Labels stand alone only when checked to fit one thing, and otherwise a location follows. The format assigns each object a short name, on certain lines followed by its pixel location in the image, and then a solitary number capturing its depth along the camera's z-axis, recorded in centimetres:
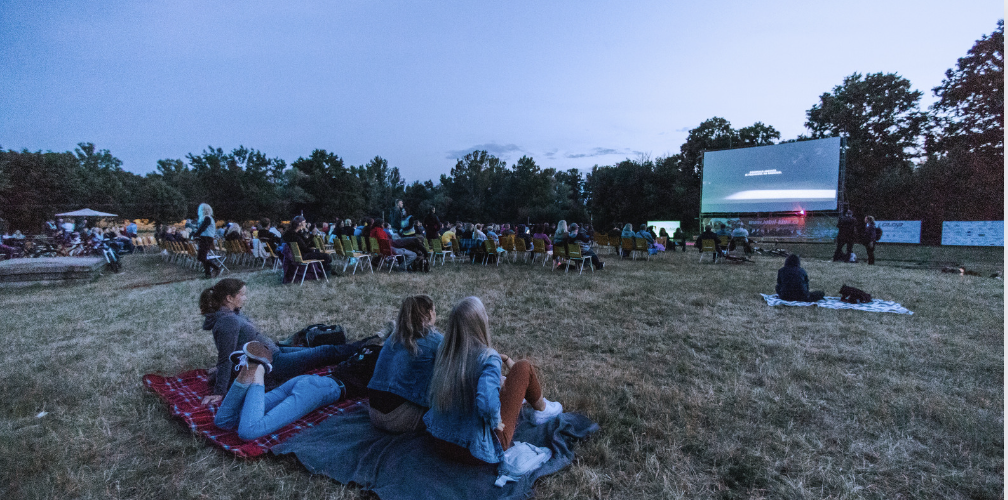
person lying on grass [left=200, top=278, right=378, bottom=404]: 282
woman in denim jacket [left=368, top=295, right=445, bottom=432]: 228
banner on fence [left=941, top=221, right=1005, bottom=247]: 1683
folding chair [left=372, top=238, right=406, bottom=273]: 938
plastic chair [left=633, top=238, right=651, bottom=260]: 1256
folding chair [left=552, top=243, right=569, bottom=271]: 983
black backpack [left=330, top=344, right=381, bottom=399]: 305
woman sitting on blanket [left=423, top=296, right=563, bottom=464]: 199
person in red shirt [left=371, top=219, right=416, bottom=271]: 959
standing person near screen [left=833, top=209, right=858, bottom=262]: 1209
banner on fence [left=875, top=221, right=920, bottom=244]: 1892
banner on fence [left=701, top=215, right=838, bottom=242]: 1791
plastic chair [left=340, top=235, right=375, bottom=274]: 911
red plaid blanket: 234
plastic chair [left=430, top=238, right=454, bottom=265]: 1066
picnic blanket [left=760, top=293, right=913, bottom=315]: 572
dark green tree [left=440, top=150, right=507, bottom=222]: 4872
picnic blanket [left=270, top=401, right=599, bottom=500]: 201
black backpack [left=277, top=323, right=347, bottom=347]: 369
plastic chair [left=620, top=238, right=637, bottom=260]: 1281
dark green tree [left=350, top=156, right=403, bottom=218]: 5269
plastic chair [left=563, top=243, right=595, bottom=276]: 948
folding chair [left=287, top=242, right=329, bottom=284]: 785
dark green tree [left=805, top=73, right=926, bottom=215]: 2492
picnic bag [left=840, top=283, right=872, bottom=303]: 614
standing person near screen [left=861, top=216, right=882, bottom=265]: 1167
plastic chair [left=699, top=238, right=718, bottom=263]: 1208
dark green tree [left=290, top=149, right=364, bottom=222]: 4334
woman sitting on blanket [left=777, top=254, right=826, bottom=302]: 624
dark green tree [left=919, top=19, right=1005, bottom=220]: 1861
